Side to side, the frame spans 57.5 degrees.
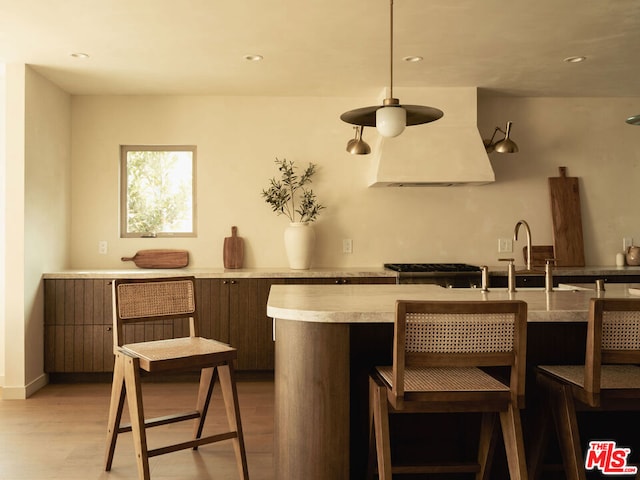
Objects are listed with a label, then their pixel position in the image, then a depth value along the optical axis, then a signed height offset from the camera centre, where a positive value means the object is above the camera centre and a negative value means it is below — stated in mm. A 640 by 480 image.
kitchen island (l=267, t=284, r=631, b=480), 2252 -589
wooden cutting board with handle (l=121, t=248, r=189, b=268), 5180 -215
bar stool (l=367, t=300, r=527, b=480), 1940 -423
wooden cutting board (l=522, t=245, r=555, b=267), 5281 -167
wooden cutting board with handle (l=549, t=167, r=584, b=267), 5324 +127
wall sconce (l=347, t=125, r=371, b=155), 4340 +649
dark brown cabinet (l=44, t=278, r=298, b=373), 4625 -716
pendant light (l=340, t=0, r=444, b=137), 2605 +554
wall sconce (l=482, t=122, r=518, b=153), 4715 +720
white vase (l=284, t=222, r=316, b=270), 5004 -83
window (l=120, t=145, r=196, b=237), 5301 +442
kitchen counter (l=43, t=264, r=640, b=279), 4660 -312
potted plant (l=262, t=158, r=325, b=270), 5242 +356
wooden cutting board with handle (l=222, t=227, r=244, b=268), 5207 -148
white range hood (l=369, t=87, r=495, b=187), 4855 +700
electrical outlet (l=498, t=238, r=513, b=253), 5352 -110
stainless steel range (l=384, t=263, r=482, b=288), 4570 -333
